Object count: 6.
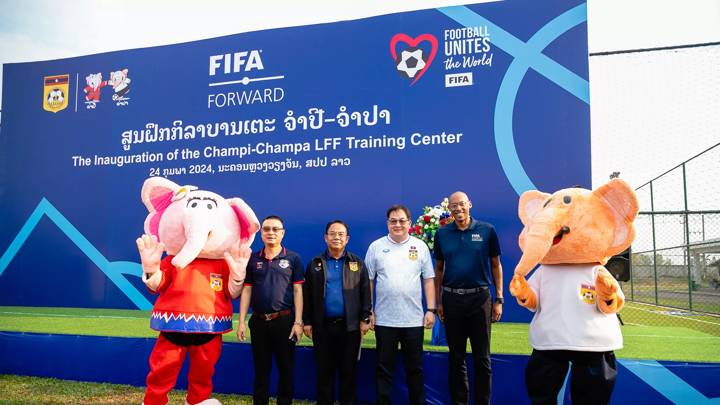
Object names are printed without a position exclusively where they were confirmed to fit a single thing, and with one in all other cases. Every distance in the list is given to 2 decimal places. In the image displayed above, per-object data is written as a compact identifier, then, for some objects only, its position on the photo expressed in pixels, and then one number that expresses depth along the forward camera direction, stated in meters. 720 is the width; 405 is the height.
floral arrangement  4.89
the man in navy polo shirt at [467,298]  3.31
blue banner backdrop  5.79
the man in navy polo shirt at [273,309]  3.31
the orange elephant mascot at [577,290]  2.65
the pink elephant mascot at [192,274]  3.13
